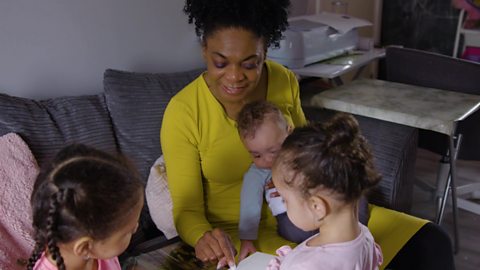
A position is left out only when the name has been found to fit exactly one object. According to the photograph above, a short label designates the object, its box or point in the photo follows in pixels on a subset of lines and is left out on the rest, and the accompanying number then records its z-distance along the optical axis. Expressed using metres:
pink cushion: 1.29
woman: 1.38
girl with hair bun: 0.94
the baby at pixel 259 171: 1.36
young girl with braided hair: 0.86
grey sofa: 1.53
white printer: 2.18
